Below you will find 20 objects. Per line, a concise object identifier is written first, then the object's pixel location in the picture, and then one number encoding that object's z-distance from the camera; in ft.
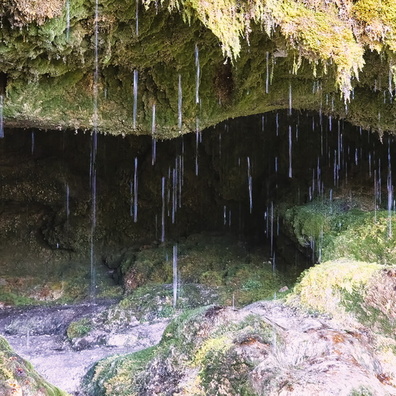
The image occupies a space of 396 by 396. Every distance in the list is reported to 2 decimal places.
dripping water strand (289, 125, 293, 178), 36.01
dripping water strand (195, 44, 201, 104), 16.99
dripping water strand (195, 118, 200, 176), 38.54
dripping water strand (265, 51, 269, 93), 17.68
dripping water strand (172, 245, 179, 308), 26.63
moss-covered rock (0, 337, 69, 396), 7.57
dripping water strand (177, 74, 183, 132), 18.62
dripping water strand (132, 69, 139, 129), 17.81
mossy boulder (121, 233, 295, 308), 27.94
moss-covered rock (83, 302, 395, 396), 9.11
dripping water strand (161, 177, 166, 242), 39.22
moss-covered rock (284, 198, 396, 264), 21.99
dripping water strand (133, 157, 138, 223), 39.50
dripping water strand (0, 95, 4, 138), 15.99
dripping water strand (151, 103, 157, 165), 38.58
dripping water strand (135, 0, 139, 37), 13.41
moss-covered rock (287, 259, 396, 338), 13.59
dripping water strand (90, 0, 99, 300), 32.63
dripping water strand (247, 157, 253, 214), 38.47
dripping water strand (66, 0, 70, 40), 12.39
